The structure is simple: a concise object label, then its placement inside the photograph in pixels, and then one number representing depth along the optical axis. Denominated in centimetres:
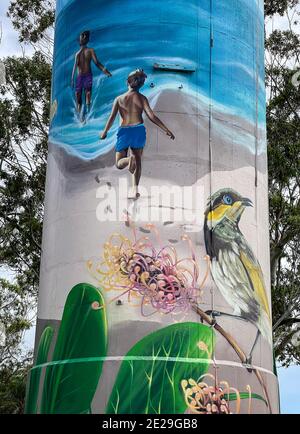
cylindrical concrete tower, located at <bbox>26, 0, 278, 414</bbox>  1529
